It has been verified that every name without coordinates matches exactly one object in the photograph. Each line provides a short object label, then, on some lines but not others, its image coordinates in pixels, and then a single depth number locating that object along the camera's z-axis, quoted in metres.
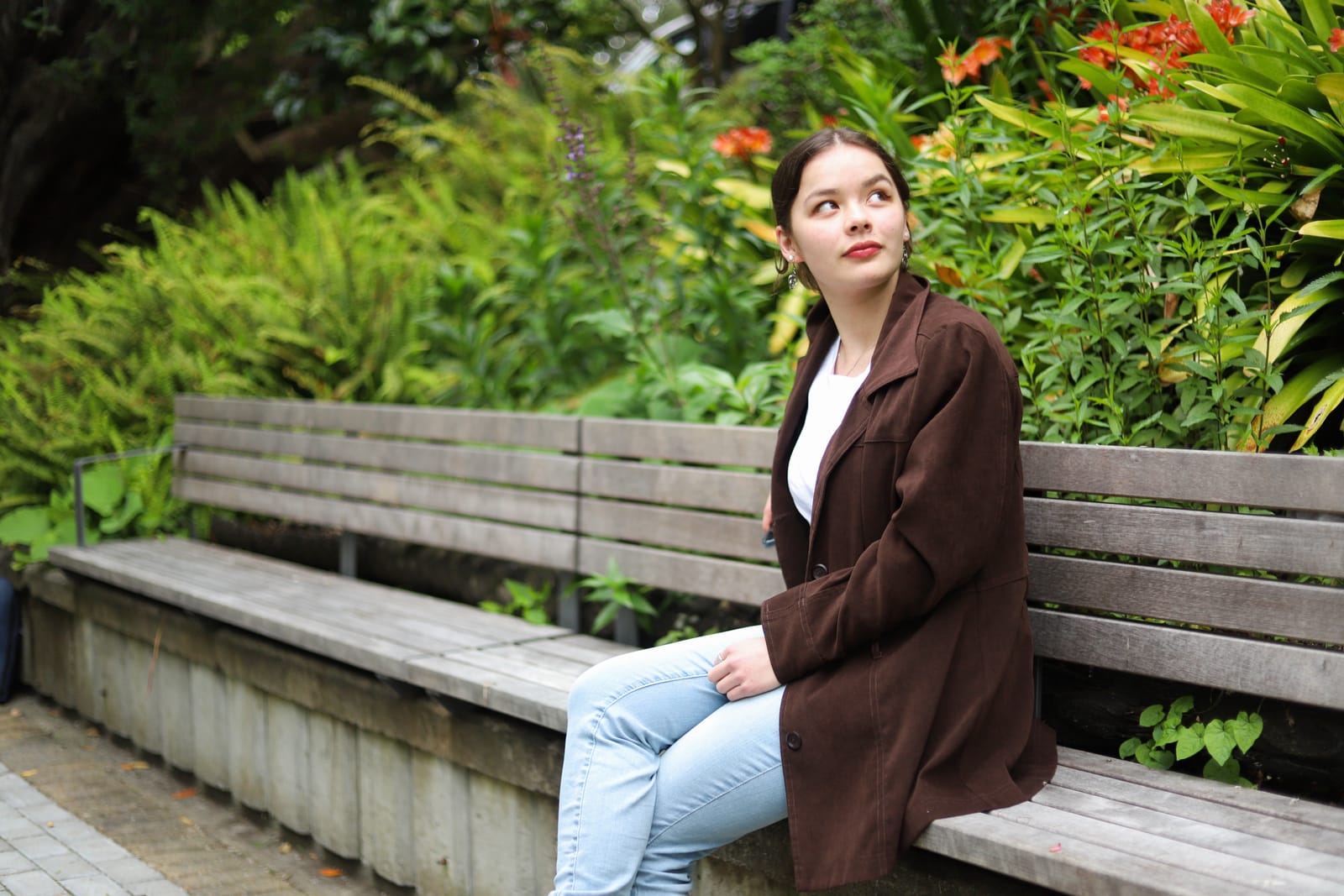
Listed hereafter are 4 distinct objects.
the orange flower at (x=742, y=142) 4.55
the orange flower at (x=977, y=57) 3.82
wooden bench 2.03
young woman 2.09
